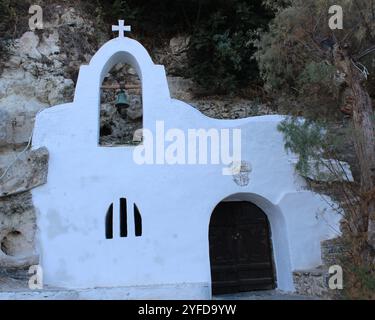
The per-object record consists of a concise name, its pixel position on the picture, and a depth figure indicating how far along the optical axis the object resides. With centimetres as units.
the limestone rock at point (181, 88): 1334
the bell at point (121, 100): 952
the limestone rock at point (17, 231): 794
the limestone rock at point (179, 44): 1387
